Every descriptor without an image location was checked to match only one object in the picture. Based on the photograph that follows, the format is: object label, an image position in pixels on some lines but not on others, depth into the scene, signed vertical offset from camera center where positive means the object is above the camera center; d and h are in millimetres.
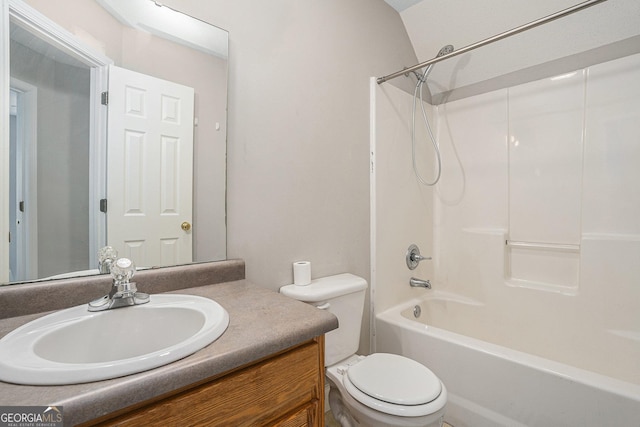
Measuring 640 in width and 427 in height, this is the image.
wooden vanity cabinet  541 -415
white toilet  1031 -687
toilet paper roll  1402 -315
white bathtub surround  1571 -78
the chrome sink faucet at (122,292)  810 -247
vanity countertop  456 -300
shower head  1947 +1085
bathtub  1048 -721
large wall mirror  831 +237
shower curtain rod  1147 +813
